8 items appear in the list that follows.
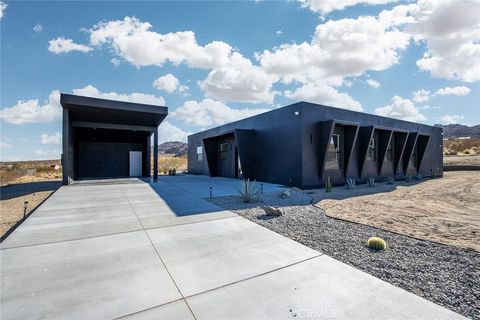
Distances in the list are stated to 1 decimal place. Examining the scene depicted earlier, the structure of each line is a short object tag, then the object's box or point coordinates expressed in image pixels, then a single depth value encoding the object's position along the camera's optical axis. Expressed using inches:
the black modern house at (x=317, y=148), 560.4
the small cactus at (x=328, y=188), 521.8
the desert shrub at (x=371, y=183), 625.7
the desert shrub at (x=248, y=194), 371.9
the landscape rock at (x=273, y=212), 283.9
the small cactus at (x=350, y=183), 583.8
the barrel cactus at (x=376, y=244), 184.2
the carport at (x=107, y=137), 562.6
